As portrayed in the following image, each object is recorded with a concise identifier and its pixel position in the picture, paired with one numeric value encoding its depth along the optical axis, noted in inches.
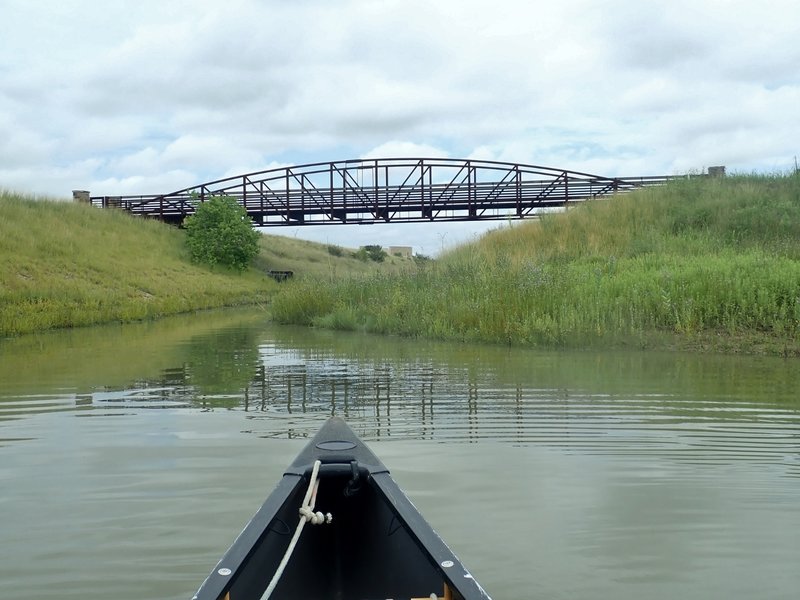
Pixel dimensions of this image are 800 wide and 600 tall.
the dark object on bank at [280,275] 1729.1
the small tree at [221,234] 1592.0
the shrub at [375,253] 2835.9
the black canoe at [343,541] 107.0
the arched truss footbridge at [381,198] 1662.2
